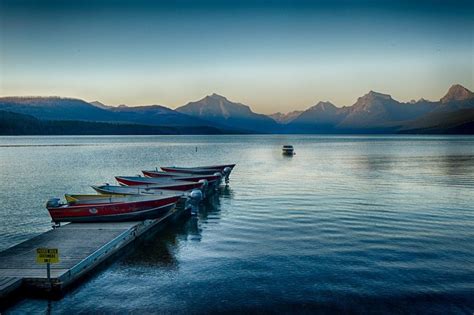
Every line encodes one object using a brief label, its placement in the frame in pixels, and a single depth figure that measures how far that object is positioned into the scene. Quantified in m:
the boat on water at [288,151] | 109.21
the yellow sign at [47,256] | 14.81
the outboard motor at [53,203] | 24.64
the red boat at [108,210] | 24.45
